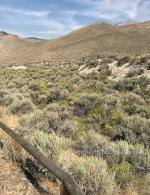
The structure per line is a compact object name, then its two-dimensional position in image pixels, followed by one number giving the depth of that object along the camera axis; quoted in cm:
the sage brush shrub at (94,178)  215
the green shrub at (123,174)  237
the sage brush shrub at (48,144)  300
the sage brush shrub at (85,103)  695
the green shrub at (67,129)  491
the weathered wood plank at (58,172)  145
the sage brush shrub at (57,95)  936
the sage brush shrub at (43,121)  489
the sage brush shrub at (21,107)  684
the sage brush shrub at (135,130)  410
